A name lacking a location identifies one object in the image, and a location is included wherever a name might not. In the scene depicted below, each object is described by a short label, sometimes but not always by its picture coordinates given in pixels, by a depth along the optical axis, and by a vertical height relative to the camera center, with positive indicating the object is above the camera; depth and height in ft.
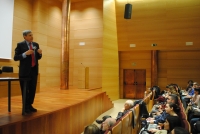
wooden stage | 8.44 -2.35
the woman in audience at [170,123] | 7.37 -2.08
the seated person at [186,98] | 14.22 -2.26
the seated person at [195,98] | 12.92 -1.95
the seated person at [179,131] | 5.76 -1.86
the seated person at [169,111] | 8.52 -1.84
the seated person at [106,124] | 7.19 -2.09
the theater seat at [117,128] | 6.28 -2.01
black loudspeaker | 19.99 +6.33
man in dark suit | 8.39 +0.51
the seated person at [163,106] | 10.21 -2.21
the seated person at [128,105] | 10.98 -2.01
